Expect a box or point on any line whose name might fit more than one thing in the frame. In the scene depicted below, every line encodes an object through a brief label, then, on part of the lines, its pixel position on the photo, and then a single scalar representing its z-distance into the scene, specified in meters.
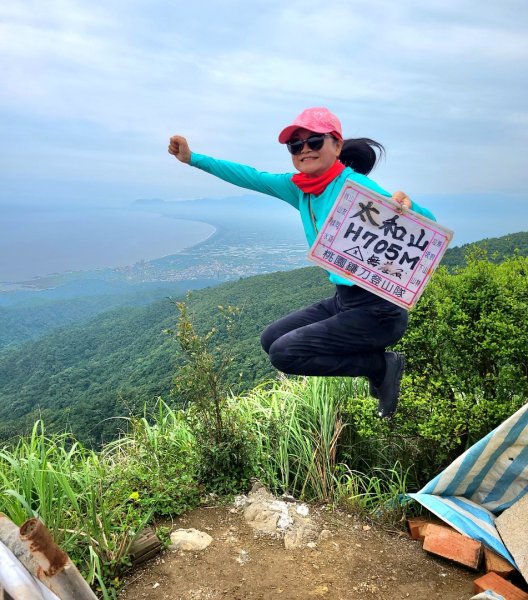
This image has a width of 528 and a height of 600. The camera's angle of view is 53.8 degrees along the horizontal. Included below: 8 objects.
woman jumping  2.72
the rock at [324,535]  3.19
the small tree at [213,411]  3.39
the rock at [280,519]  3.18
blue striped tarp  3.13
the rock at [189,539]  3.05
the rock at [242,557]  2.96
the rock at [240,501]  3.45
